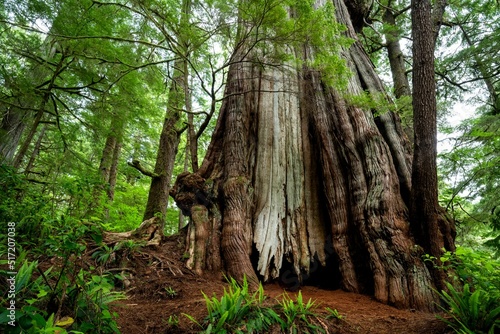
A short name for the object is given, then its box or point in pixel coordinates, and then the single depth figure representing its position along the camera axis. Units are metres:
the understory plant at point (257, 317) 2.01
